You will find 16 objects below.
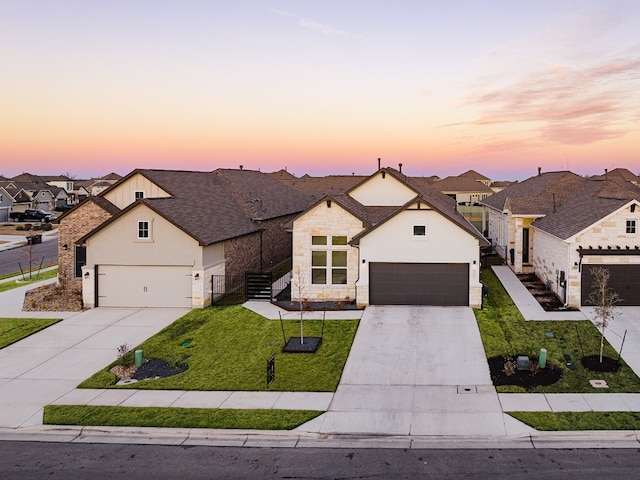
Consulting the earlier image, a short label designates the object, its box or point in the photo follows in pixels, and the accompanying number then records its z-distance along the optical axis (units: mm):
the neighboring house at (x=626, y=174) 79938
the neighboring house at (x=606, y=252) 23609
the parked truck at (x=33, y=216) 81500
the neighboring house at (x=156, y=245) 25516
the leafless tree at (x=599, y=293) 21703
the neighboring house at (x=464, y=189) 112500
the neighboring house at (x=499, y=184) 144000
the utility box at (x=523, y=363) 16391
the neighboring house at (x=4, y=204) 84125
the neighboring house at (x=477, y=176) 143500
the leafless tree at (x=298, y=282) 25578
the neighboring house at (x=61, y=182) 124812
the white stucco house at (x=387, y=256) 24328
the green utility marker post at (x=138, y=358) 17500
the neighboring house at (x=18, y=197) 89456
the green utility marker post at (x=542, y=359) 16641
